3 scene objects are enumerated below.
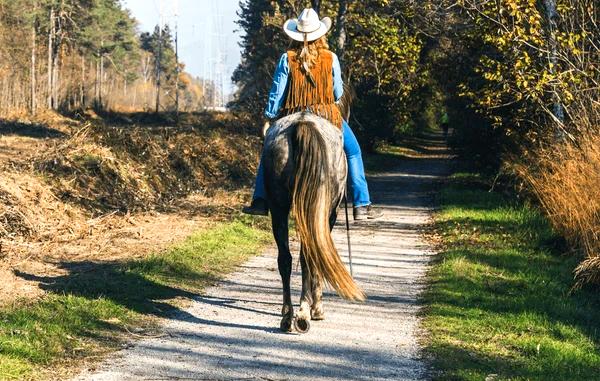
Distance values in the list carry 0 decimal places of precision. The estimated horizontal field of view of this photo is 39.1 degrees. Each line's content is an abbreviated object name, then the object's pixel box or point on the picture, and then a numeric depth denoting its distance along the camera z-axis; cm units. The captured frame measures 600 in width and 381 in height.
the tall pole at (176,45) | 6944
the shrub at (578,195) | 1117
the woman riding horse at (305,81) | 819
